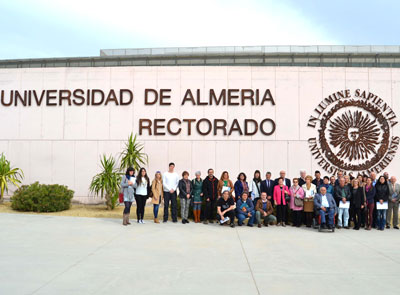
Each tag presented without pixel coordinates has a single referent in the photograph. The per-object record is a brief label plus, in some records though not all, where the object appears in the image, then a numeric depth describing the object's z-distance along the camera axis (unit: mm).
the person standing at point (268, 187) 9227
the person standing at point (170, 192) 9117
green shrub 10617
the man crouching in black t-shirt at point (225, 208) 8523
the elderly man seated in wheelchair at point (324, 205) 8094
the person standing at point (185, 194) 9023
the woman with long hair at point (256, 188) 9358
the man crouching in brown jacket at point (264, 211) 8633
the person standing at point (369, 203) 8547
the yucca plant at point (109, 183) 11438
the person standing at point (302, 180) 9545
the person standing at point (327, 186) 8752
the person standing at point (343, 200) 8555
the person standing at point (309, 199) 8625
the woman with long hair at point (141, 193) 8805
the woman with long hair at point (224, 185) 9148
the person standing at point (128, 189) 8477
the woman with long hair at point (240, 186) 9195
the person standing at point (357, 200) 8477
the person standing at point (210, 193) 9086
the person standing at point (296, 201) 8711
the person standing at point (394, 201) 8656
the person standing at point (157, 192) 8969
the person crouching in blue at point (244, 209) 8641
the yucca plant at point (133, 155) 12164
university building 12500
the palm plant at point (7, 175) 12227
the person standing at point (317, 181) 9295
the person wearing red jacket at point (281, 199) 8859
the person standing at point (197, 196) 9119
